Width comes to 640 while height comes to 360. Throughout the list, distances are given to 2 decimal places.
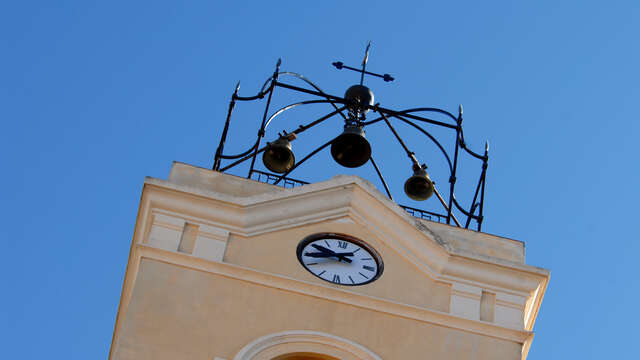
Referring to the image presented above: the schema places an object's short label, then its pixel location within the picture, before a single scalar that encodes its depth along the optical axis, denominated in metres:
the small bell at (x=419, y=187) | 16.19
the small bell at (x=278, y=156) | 16.00
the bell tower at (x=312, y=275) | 13.92
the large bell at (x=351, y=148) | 15.88
